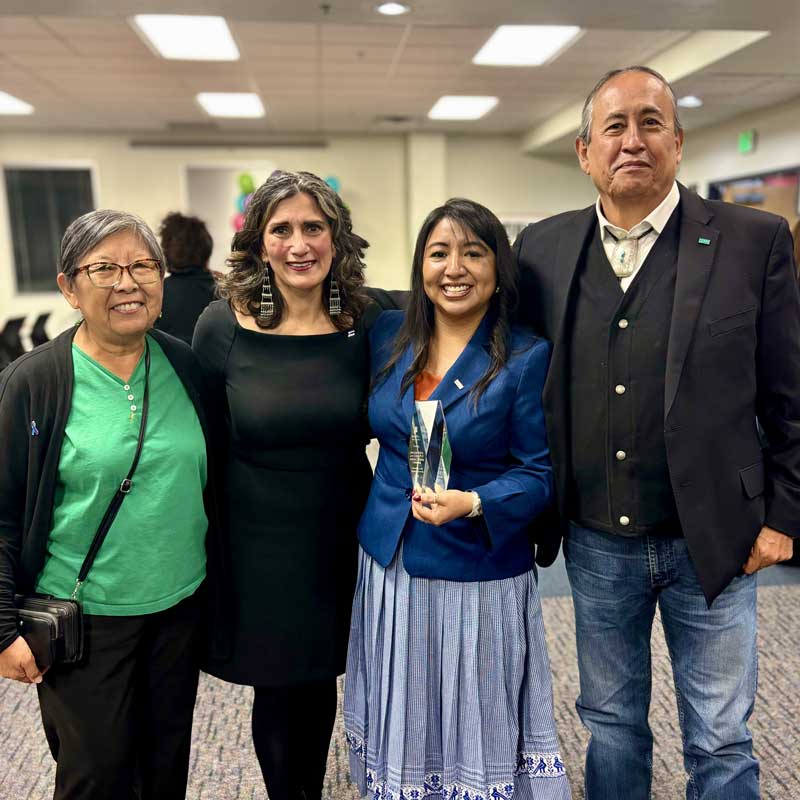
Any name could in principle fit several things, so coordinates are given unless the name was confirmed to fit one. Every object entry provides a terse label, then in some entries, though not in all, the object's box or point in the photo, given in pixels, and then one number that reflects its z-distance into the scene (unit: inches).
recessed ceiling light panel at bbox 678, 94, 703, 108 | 281.8
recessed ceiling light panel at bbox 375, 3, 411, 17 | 175.9
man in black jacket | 56.8
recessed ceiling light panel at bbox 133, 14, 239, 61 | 206.7
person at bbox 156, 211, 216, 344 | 136.8
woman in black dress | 66.2
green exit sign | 312.2
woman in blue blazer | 59.7
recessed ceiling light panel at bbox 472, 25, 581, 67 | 219.6
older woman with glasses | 55.0
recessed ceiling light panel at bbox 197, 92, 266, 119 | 300.0
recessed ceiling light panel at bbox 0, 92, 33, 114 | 302.8
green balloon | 389.7
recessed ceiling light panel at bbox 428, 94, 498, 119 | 312.9
